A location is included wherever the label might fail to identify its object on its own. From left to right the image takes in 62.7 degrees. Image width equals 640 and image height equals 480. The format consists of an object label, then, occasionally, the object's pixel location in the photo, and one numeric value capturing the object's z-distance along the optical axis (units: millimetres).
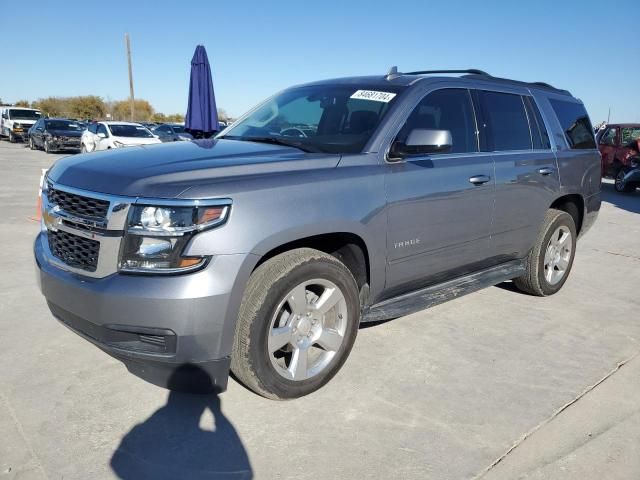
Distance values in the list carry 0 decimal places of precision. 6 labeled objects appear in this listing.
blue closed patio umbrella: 10078
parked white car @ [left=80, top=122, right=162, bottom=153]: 16891
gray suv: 2422
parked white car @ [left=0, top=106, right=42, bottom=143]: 29031
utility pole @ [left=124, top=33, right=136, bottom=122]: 36031
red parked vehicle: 14688
